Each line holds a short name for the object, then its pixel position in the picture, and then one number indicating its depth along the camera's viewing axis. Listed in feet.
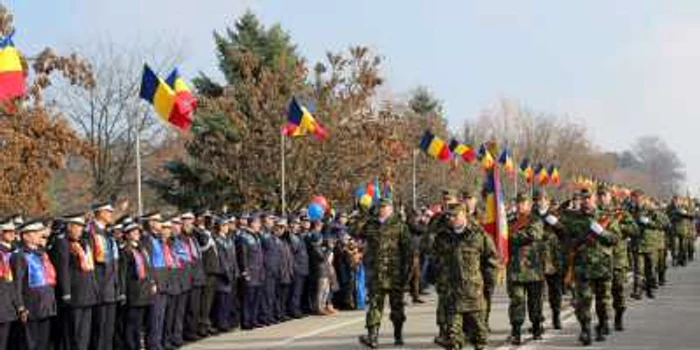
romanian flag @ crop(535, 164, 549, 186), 144.87
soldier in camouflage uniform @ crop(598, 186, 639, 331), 48.26
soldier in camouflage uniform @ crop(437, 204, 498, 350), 38.93
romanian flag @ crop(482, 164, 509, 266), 45.52
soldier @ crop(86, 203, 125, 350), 43.96
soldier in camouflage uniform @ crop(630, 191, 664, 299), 67.05
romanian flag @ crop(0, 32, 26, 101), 46.98
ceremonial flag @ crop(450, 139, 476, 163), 117.60
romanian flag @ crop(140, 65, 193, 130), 63.46
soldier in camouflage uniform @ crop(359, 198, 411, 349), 45.37
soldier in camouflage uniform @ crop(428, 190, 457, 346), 39.83
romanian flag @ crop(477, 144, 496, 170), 118.36
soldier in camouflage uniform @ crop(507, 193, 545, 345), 46.24
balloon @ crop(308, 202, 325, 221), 70.99
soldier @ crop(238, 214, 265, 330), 57.72
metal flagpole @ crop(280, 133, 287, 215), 88.25
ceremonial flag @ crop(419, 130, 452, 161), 110.32
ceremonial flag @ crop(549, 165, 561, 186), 153.81
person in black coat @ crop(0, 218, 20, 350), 39.29
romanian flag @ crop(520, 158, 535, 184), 135.54
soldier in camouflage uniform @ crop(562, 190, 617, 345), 45.93
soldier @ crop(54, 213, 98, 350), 42.34
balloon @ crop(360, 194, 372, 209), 52.95
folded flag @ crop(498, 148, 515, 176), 128.08
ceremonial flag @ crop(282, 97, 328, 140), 83.20
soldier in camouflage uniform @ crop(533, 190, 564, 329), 47.62
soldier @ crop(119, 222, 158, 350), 46.44
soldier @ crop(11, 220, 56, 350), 40.57
